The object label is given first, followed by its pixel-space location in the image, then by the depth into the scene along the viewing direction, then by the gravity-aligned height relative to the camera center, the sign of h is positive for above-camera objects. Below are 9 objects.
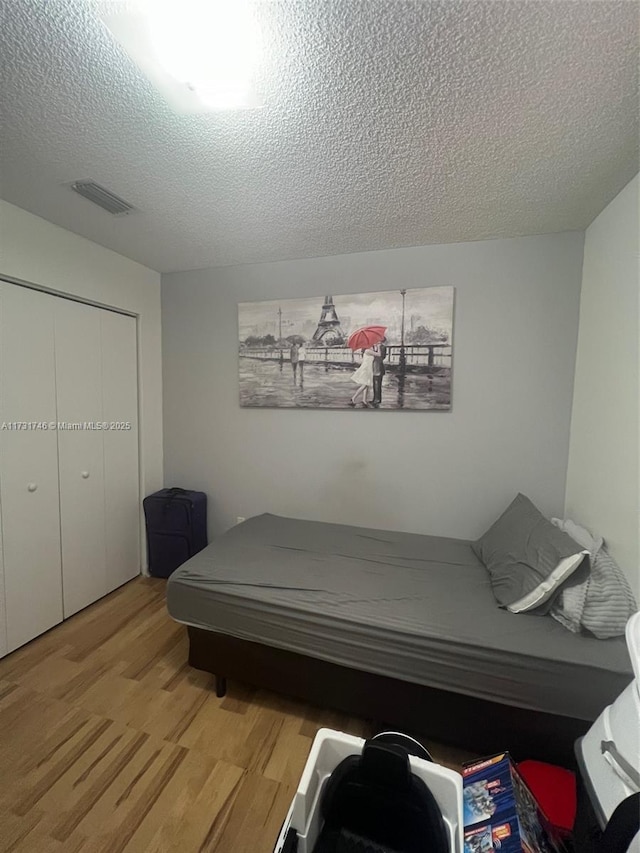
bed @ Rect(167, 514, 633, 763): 1.30 -1.01
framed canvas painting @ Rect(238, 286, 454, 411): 2.37 +0.34
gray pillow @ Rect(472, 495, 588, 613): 1.47 -0.74
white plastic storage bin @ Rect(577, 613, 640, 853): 0.82 -0.89
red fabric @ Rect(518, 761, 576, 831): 1.17 -1.36
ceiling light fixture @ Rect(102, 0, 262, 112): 0.94 +1.02
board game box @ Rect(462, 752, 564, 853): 0.90 -1.14
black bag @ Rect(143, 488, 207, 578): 2.73 -1.05
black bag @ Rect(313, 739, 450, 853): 0.83 -0.99
